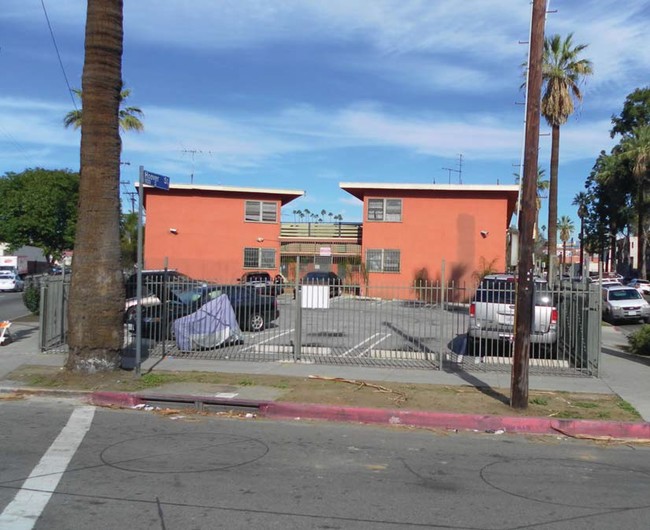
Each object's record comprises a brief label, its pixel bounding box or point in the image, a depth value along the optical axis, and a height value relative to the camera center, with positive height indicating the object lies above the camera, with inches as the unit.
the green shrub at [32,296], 769.6 -46.1
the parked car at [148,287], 536.6 -23.0
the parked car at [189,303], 529.3 -36.6
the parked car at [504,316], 483.5 -37.1
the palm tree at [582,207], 2885.1 +309.2
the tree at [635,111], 2176.4 +575.5
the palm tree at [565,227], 4337.6 +322.6
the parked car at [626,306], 992.9 -55.7
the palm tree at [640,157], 1766.7 +337.4
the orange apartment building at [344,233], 1300.4 +75.9
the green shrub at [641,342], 563.1 -64.2
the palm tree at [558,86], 1056.2 +320.8
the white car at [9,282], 1781.5 -66.2
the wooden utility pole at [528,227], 335.6 +23.8
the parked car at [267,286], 514.5 -18.8
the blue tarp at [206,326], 527.2 -54.8
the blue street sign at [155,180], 406.3 +55.6
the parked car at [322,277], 1126.8 -21.2
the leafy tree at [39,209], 1769.2 +146.6
